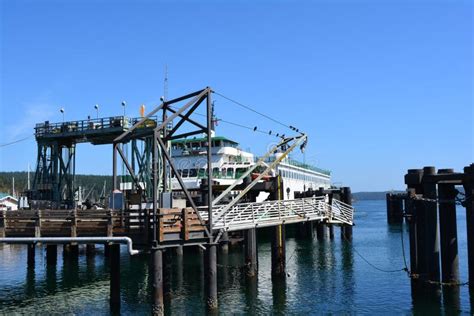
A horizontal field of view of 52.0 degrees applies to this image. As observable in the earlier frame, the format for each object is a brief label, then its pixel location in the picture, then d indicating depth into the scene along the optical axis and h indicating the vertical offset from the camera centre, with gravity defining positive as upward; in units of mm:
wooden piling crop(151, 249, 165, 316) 18609 -3613
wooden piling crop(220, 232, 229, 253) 39409 -4487
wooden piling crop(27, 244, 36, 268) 34762 -4518
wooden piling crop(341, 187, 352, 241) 45372 -673
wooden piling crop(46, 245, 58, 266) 36438 -4599
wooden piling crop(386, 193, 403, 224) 83250 -3768
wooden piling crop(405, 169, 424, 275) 23766 -1444
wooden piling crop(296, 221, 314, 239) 56128 -4839
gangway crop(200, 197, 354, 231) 23266 -1307
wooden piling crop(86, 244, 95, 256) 39834 -4703
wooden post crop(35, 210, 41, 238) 20781 -1370
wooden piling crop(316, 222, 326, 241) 55100 -5068
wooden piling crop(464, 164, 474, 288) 21188 -1179
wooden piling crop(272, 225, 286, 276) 28125 -3669
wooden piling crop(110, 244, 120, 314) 21547 -3796
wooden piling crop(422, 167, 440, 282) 22344 -2104
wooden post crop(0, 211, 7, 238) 21406 -1337
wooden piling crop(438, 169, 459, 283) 22688 -2251
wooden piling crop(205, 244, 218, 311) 20203 -3707
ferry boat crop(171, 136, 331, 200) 55625 +3547
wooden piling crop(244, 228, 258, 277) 29594 -3935
